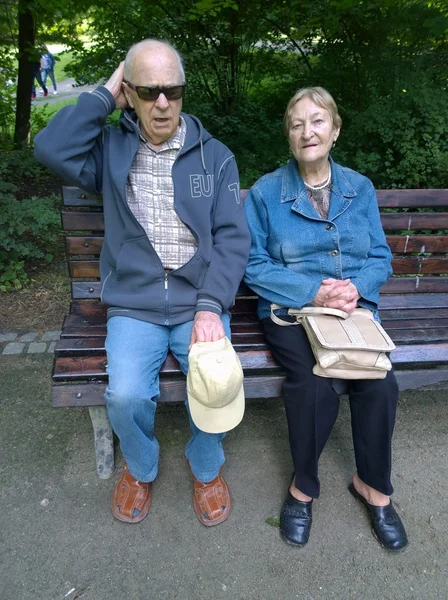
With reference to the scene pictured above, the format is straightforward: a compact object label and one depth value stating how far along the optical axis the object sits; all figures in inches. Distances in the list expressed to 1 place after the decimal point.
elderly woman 86.0
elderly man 85.8
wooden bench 89.7
